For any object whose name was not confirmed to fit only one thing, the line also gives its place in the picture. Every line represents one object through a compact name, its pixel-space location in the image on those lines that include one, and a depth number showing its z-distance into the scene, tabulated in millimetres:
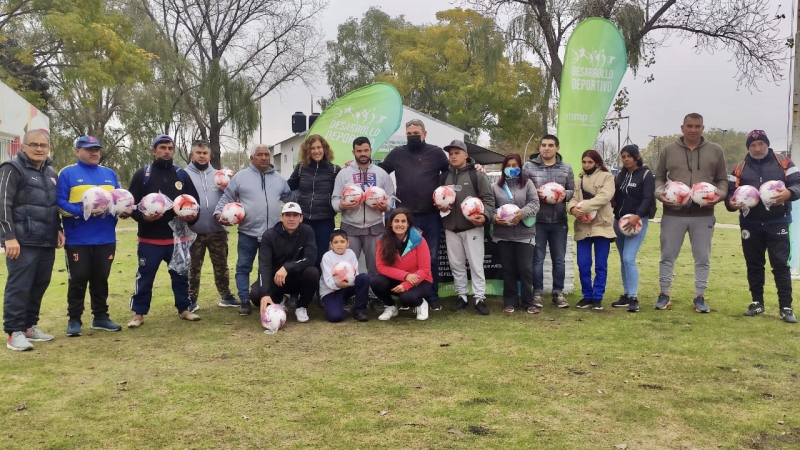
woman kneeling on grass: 5918
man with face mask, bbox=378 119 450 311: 6309
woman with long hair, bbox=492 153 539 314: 6227
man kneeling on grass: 5848
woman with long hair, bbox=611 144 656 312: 6242
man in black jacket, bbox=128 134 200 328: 5723
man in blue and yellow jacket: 5227
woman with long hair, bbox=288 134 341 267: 6285
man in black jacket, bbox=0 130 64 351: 4883
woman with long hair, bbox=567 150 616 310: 6286
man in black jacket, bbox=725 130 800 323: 5867
